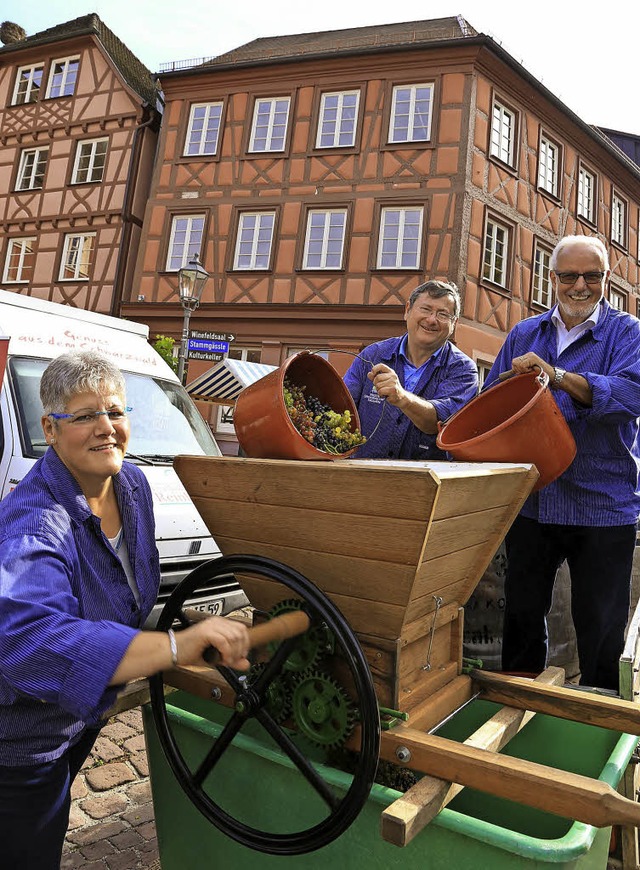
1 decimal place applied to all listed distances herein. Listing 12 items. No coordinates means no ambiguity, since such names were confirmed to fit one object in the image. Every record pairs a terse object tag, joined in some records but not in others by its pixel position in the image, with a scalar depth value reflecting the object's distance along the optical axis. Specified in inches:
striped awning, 433.7
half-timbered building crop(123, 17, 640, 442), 539.5
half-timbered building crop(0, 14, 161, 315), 642.2
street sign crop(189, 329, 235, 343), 356.5
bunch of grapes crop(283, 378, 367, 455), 67.0
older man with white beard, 88.7
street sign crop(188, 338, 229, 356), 358.3
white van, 146.5
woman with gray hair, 50.5
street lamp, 359.3
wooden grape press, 50.8
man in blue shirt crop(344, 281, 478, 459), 95.2
